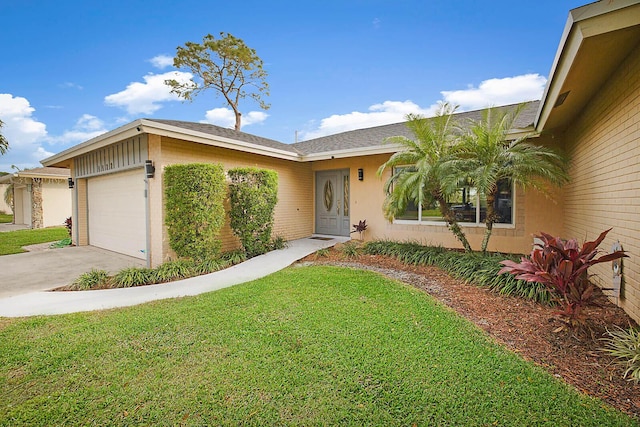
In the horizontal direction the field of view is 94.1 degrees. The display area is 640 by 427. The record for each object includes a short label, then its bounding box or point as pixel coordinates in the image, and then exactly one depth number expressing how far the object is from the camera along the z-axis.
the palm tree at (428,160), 6.52
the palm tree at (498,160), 5.77
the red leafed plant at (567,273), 3.28
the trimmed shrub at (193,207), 6.61
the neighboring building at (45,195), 16.88
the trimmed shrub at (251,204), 7.65
